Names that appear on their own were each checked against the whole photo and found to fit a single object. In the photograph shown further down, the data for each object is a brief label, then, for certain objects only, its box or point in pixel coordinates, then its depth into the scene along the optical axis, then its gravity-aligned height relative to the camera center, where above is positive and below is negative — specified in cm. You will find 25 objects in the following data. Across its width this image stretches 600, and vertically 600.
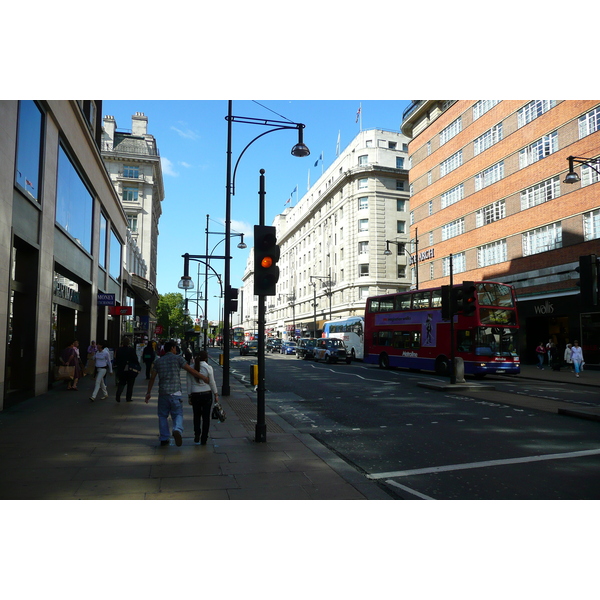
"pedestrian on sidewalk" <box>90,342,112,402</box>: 1444 -89
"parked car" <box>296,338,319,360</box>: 4154 -120
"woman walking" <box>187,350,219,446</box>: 872 -104
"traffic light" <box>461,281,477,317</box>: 1756 +122
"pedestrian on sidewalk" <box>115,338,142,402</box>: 1411 -94
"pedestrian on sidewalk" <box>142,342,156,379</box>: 2083 -82
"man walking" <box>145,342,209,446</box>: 859 -95
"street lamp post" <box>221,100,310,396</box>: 1461 +496
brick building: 2900 +883
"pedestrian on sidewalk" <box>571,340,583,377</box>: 2367 -101
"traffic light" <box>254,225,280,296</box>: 892 +124
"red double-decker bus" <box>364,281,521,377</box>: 2258 +15
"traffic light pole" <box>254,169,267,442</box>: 888 -88
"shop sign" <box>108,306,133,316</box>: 2518 +116
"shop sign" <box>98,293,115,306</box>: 2278 +147
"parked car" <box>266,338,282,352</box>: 6993 -158
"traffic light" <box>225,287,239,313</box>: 1750 +121
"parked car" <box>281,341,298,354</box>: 5791 -151
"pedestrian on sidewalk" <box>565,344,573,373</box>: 2477 -90
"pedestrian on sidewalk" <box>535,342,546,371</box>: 3154 -112
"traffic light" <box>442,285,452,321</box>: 1830 +117
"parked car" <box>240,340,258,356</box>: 5375 -143
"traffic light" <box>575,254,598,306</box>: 1029 +109
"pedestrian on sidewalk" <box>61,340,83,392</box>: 1698 -87
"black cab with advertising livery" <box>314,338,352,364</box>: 3691 -118
